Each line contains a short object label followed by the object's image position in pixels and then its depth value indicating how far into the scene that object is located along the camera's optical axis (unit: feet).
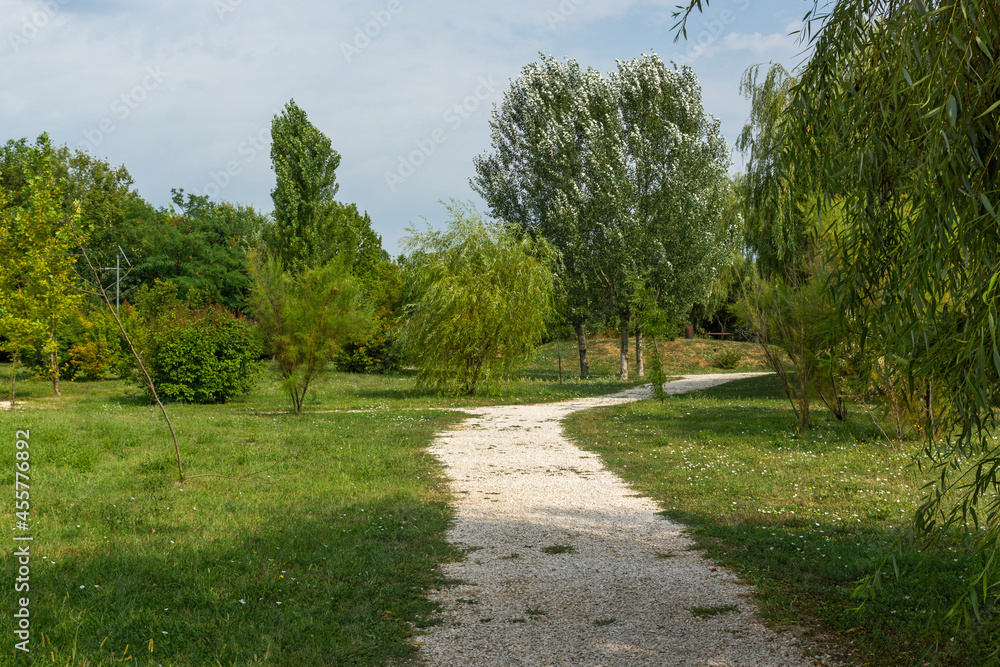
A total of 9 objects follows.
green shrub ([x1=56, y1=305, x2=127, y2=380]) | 73.15
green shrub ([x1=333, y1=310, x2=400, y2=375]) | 95.04
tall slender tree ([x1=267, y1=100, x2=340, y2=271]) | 102.58
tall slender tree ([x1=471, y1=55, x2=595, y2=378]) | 90.43
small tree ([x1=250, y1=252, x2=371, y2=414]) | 48.96
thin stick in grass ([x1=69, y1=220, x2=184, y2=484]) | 22.56
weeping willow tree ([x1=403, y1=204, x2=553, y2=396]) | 65.46
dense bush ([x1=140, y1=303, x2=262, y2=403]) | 60.44
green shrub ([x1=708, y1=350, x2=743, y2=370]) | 116.67
